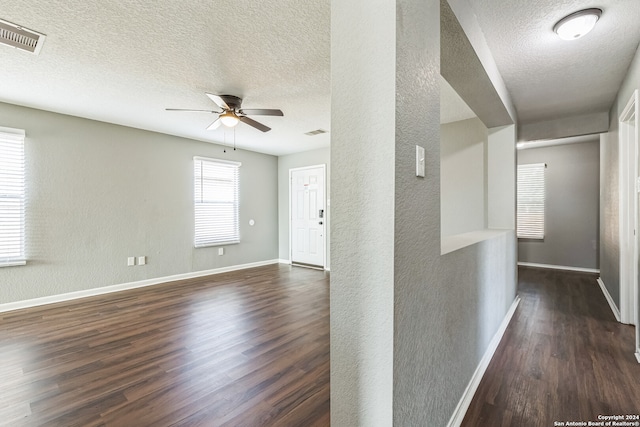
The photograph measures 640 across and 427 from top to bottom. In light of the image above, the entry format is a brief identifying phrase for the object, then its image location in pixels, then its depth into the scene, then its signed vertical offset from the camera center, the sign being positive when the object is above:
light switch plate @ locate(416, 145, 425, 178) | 1.12 +0.20
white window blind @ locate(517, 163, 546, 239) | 5.88 +0.19
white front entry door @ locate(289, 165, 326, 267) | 6.02 -0.12
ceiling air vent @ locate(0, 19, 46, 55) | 2.03 +1.30
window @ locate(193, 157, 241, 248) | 5.35 +0.16
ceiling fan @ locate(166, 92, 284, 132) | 3.05 +1.10
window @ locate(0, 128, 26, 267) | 3.47 +0.16
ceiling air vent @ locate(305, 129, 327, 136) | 4.71 +1.32
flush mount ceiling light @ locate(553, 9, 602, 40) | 1.88 +1.28
